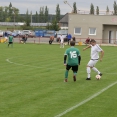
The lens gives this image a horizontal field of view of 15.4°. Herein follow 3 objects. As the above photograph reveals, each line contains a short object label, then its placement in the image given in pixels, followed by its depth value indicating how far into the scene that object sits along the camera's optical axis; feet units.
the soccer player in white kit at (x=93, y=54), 58.70
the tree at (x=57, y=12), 503.57
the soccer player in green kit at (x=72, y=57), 55.21
